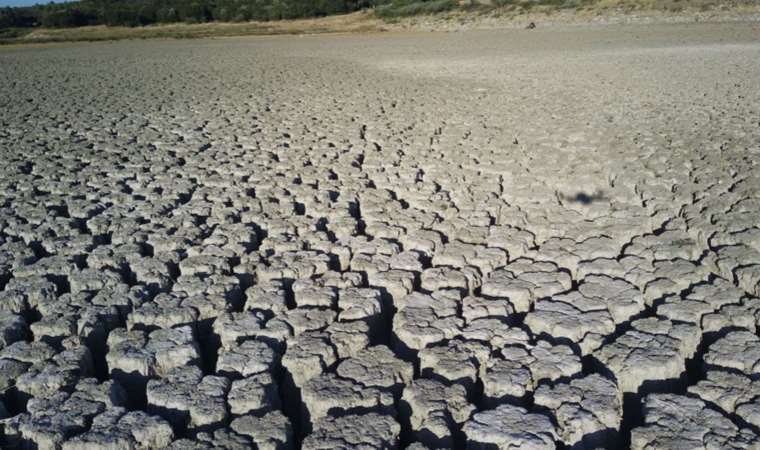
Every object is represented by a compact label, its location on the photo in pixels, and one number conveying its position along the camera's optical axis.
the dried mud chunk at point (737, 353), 1.76
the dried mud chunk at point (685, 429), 1.47
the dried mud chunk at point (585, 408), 1.54
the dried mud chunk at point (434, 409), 1.56
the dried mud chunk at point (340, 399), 1.66
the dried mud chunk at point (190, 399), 1.63
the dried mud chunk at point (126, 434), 1.52
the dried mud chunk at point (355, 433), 1.51
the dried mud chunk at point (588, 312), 1.96
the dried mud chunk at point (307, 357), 1.84
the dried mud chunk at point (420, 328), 1.98
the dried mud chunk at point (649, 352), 1.74
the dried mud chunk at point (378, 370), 1.75
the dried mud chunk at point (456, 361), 1.78
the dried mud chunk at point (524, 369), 1.71
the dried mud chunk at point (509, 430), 1.48
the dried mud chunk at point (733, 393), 1.57
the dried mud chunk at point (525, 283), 2.22
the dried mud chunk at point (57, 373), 1.79
